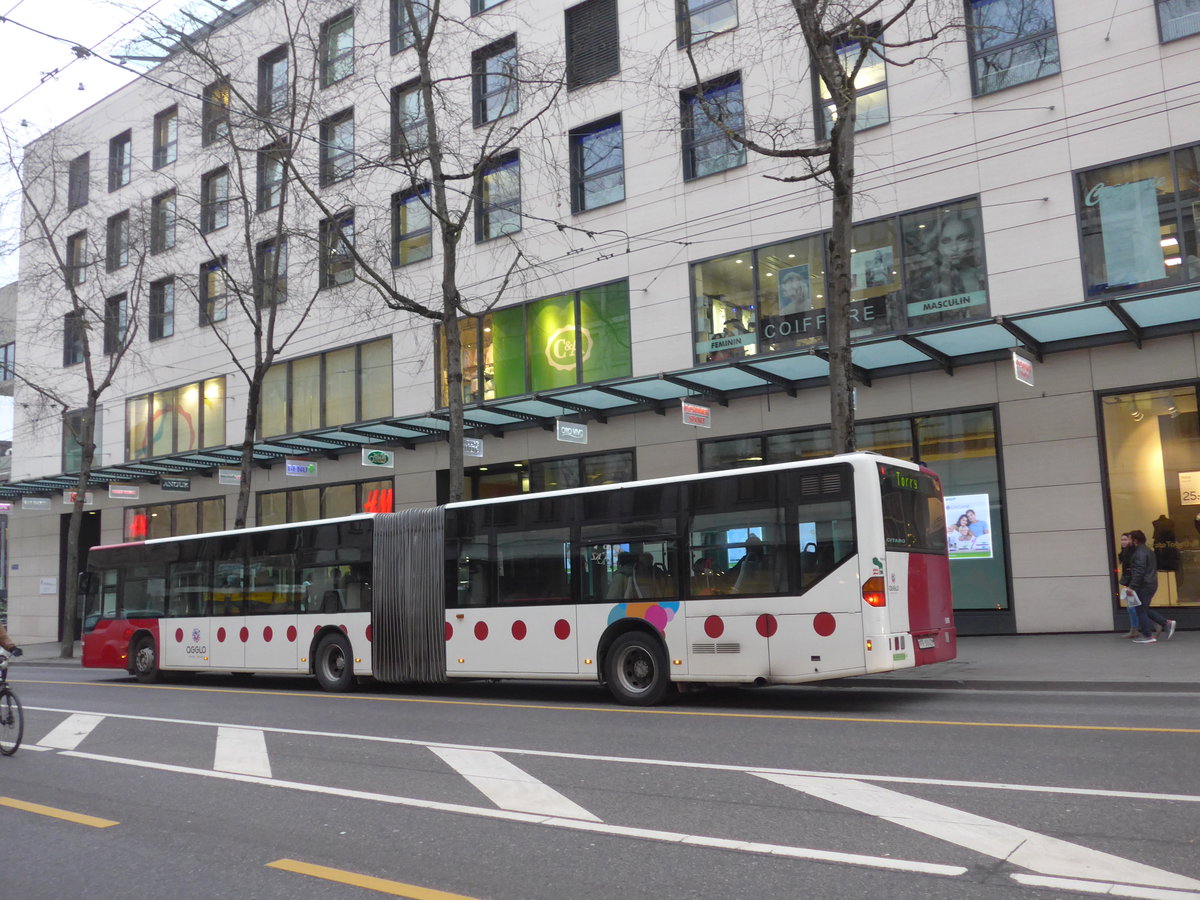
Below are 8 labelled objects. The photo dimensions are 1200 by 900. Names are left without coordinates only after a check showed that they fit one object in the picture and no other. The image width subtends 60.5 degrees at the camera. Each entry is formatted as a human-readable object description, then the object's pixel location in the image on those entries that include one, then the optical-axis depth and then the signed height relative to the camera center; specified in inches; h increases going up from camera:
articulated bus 444.8 -1.2
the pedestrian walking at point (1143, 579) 596.7 -8.5
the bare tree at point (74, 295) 1115.3 +391.5
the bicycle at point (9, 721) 394.3 -45.4
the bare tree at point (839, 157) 558.3 +231.2
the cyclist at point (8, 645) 408.8 -16.6
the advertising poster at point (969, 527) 719.1 +30.4
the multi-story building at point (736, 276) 672.4 +248.1
